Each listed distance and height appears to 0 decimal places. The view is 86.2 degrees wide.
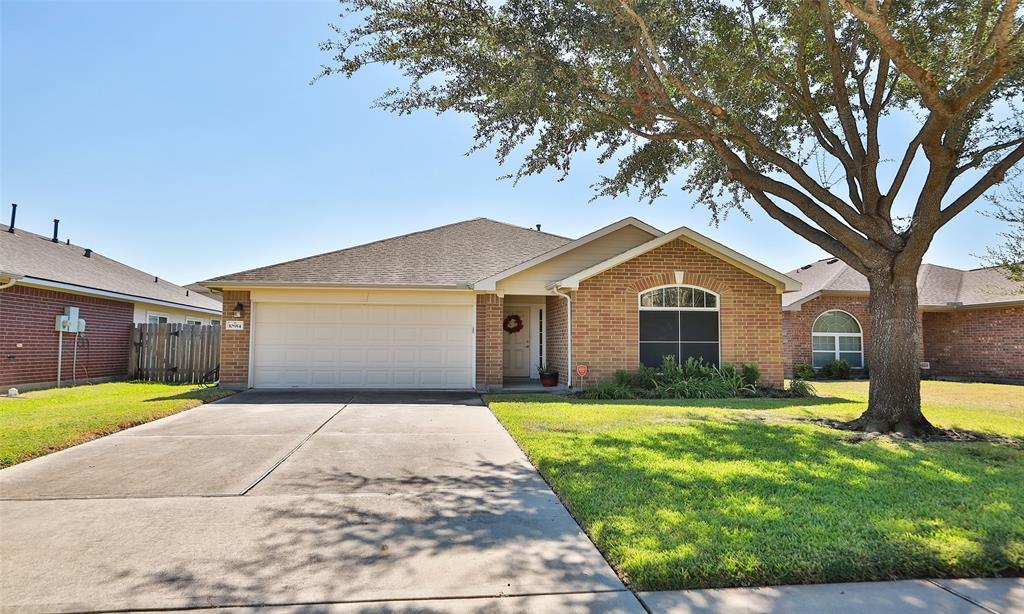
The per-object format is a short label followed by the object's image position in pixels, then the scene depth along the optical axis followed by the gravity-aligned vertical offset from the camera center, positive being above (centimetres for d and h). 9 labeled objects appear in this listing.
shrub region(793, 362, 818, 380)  1798 -97
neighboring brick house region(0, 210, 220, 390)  1220 +82
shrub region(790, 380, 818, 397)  1270 -112
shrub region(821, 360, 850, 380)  1845 -97
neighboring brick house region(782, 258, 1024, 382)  1773 +60
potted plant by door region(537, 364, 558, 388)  1379 -95
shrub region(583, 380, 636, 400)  1182 -112
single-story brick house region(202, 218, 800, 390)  1290 +59
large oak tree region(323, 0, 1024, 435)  773 +407
